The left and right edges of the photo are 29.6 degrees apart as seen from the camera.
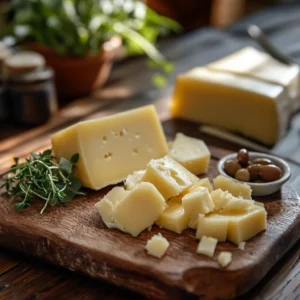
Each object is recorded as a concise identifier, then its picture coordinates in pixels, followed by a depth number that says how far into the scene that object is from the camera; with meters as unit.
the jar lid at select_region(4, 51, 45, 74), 0.80
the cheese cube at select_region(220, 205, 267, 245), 0.50
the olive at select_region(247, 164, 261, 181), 0.60
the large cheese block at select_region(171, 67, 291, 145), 0.76
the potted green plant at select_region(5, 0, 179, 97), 0.90
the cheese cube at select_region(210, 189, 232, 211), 0.53
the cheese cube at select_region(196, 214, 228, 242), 0.50
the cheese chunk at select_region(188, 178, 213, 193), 0.56
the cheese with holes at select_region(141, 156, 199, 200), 0.54
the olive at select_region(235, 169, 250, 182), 0.60
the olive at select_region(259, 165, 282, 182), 0.60
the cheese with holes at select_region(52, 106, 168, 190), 0.59
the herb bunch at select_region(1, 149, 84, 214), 0.57
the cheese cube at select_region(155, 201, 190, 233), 0.52
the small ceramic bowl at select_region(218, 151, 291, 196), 0.59
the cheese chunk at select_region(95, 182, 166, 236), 0.52
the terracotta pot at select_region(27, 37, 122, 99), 0.90
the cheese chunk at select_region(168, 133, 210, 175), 0.63
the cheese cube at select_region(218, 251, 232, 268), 0.47
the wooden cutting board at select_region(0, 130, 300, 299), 0.47
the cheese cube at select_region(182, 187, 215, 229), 0.52
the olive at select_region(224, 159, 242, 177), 0.61
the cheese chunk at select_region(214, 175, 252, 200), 0.56
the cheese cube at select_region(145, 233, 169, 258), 0.48
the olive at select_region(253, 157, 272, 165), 0.61
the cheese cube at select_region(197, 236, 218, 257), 0.48
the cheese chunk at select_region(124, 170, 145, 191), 0.57
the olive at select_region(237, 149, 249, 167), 0.61
